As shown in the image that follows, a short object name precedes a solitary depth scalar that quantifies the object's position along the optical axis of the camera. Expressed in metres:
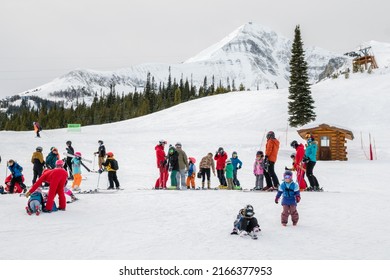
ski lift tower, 56.08
